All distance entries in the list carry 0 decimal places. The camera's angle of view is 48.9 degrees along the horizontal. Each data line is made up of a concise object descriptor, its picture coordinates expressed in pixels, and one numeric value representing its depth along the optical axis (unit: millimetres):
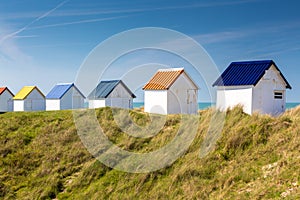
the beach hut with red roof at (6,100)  40000
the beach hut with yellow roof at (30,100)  38656
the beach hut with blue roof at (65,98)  36031
